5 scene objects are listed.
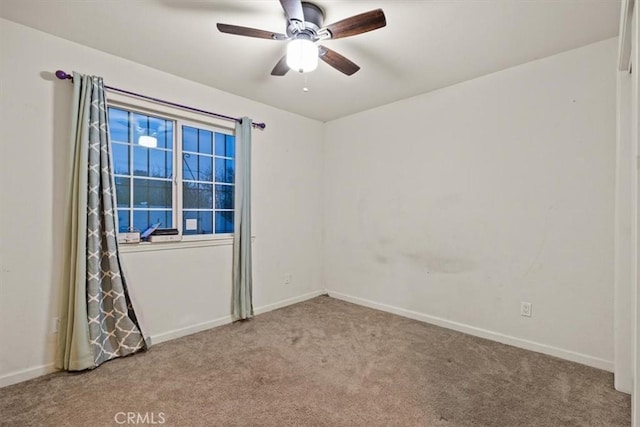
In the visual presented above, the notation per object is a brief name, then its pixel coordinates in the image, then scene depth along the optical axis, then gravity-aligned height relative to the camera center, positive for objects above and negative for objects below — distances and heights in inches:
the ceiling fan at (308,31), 65.2 +40.9
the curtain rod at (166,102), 85.5 +37.4
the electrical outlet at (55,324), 86.2 -31.8
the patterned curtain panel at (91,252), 85.6 -11.9
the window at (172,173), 103.2 +13.9
